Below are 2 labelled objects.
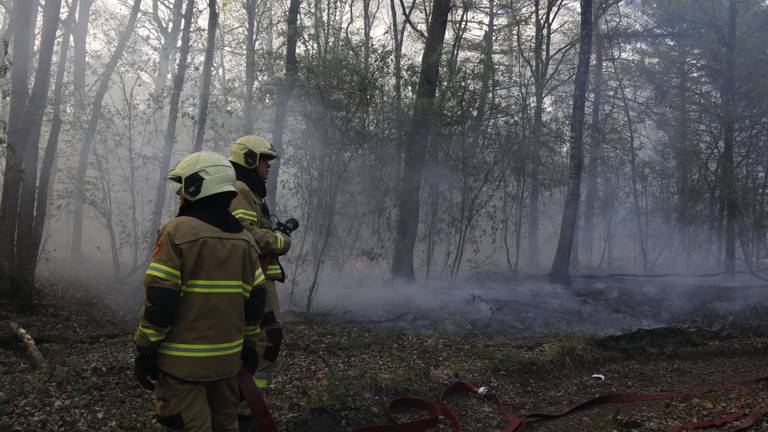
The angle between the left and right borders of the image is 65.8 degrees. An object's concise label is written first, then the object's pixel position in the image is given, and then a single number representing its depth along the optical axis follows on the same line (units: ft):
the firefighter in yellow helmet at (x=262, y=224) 13.56
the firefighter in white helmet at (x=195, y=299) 9.47
